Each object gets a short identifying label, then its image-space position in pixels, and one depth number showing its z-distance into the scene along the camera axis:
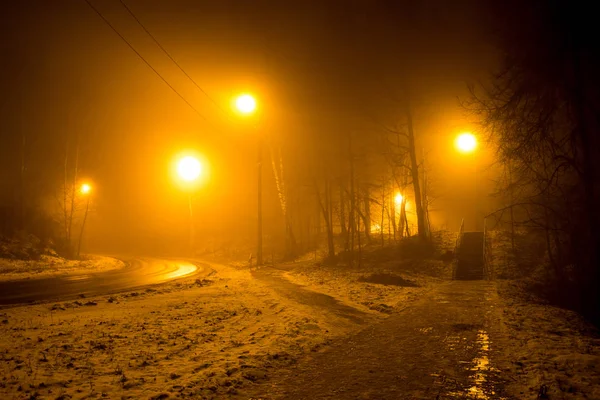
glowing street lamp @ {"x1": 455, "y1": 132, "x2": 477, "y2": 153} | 26.84
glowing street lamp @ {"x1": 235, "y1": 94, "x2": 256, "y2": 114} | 24.77
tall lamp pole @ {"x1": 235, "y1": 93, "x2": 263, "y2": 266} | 24.74
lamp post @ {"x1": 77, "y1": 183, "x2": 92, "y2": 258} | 42.38
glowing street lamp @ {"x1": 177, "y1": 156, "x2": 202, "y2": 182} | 46.78
